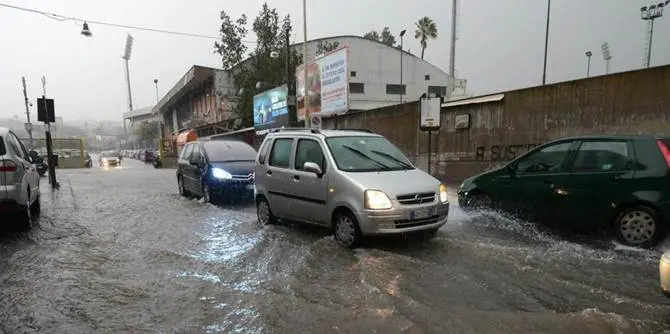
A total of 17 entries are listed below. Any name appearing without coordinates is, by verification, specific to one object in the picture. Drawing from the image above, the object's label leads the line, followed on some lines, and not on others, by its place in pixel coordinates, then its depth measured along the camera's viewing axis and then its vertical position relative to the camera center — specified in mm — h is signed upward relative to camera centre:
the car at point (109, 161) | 39594 -2246
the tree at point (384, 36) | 70812 +15301
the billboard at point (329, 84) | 19844 +2353
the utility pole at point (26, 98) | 49928 +4260
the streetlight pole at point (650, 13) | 33938 +9055
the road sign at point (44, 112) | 15414 +802
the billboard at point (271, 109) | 25423 +1527
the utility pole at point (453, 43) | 22312 +4566
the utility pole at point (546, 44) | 37156 +7676
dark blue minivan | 10609 -837
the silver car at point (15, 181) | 7043 -739
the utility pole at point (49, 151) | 15297 -533
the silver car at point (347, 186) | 5949 -741
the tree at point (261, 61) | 34406 +5641
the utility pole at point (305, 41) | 20531 +4293
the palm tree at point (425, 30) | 63344 +14453
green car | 5805 -750
